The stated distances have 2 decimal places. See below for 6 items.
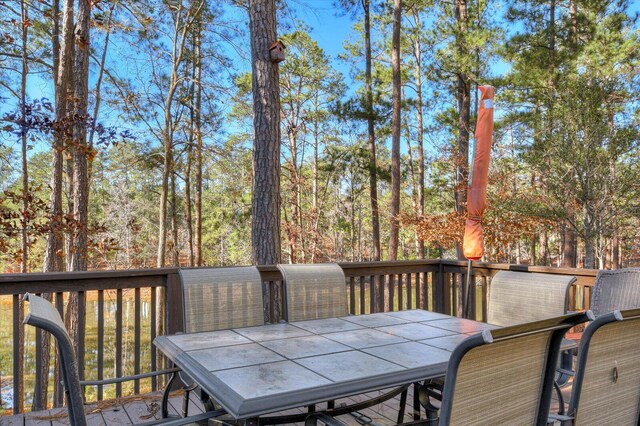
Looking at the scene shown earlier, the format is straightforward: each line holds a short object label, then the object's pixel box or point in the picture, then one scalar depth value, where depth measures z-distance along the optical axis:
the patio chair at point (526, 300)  2.51
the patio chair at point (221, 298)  2.63
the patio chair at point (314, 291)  2.96
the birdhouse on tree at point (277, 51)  4.59
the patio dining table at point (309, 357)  1.45
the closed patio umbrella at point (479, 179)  3.91
